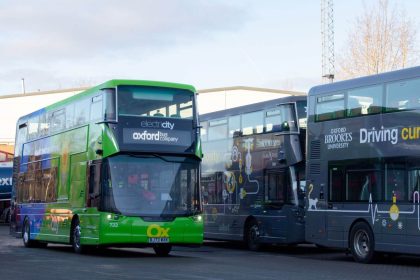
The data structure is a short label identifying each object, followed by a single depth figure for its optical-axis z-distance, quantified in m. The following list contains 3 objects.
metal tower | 45.19
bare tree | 42.00
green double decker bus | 19.95
